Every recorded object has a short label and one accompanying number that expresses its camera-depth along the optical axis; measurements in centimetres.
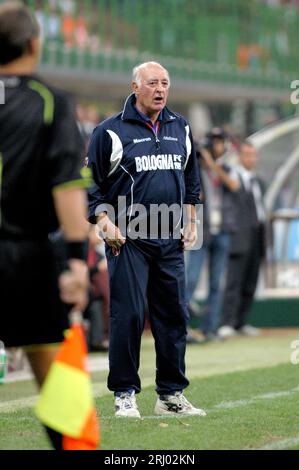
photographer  2928
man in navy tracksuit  1549
